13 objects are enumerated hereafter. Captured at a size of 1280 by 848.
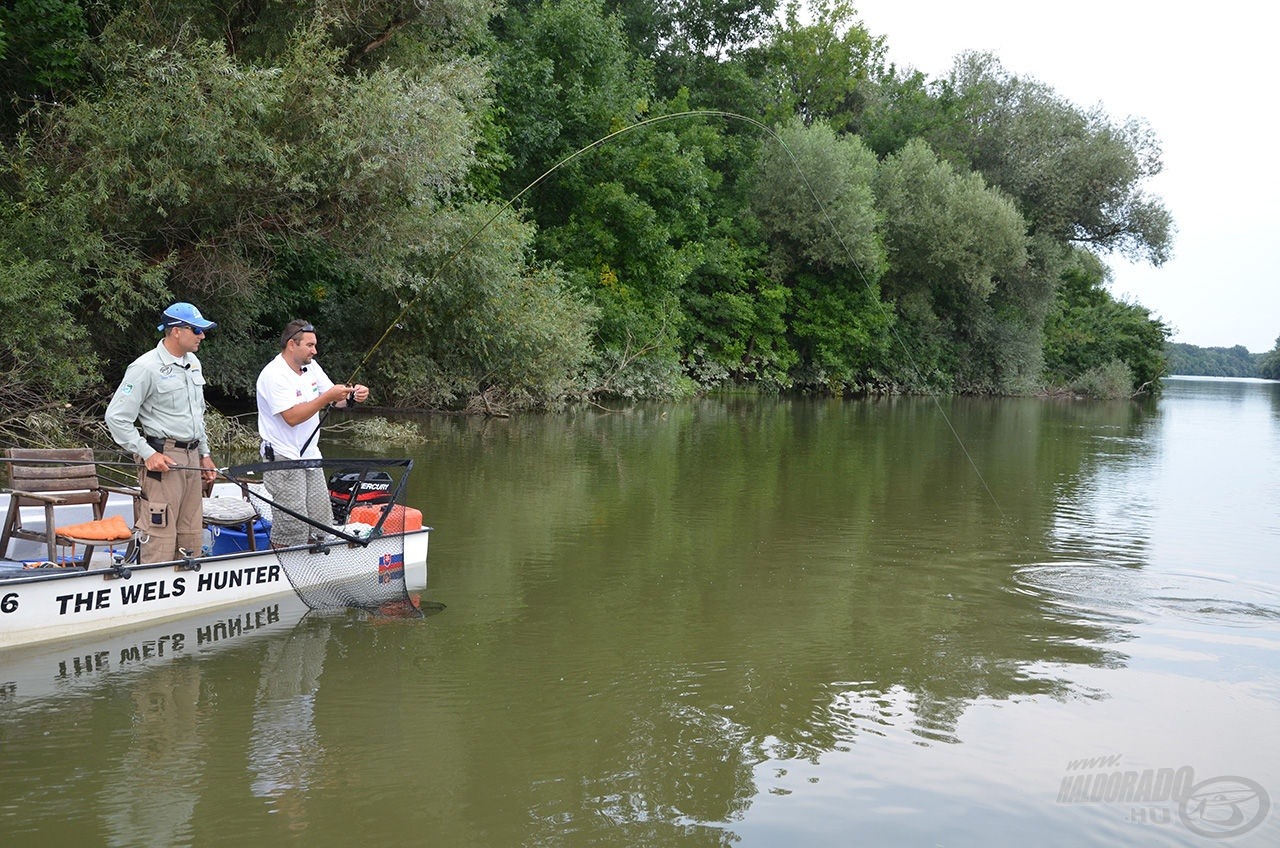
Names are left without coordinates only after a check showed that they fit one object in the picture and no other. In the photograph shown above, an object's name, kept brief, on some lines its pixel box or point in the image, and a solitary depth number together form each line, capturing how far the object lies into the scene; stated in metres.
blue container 8.42
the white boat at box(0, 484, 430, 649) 6.62
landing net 7.84
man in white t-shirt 7.75
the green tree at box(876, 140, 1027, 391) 43.31
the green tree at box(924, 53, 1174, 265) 47.44
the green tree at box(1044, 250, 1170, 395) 55.16
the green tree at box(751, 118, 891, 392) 39.59
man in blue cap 6.82
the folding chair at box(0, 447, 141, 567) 7.22
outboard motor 9.16
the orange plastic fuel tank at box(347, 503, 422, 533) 8.69
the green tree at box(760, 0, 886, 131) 46.62
